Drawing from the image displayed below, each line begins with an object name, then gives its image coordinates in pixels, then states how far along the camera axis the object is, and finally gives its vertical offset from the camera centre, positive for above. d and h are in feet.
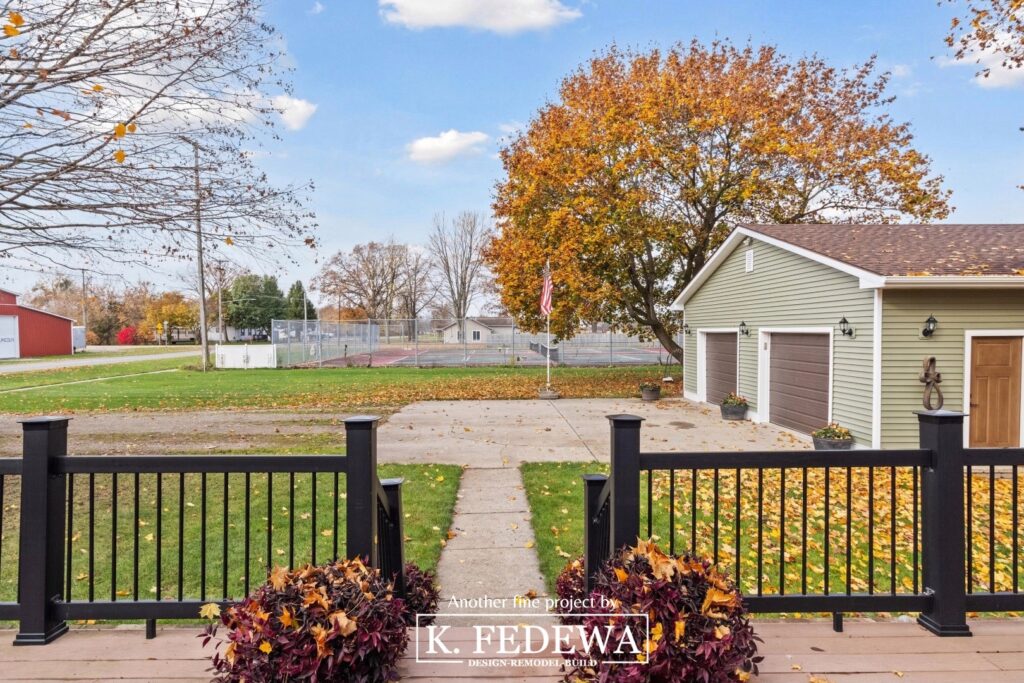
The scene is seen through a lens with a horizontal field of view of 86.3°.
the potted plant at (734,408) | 36.29 -4.70
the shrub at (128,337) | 179.42 -0.72
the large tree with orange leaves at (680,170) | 50.90 +16.04
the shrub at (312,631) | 6.37 -3.52
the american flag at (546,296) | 44.27 +3.36
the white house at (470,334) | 93.09 +0.40
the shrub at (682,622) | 6.43 -3.44
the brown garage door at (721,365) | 40.83 -2.14
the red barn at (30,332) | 100.40 +0.42
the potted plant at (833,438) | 25.77 -4.79
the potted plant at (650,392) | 46.60 -4.71
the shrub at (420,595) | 9.64 -4.72
